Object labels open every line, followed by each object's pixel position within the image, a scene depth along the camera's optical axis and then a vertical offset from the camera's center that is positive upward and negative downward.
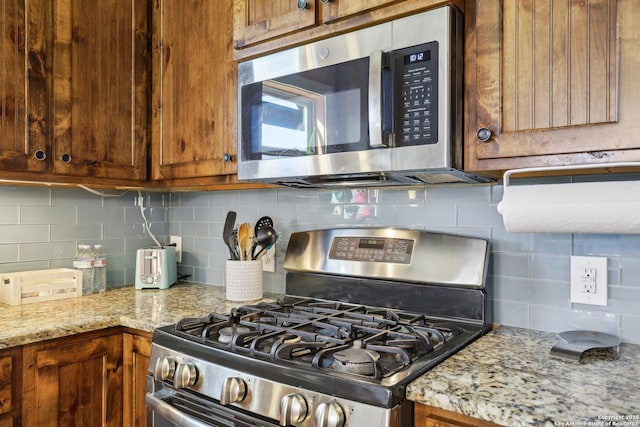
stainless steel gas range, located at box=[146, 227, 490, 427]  0.96 -0.33
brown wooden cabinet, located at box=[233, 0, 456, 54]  1.24 +0.56
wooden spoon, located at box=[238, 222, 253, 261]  1.81 -0.12
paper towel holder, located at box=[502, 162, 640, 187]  0.99 +0.10
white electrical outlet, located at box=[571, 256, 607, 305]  1.27 -0.20
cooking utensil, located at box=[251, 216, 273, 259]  1.84 -0.06
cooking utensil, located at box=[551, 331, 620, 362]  1.10 -0.33
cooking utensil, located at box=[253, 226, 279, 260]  1.84 -0.11
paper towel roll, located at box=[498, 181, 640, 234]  1.05 +0.00
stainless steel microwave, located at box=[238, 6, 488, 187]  1.18 +0.29
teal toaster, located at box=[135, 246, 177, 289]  2.06 -0.26
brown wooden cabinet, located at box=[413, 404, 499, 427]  0.89 -0.41
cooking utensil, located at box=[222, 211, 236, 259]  1.84 -0.09
